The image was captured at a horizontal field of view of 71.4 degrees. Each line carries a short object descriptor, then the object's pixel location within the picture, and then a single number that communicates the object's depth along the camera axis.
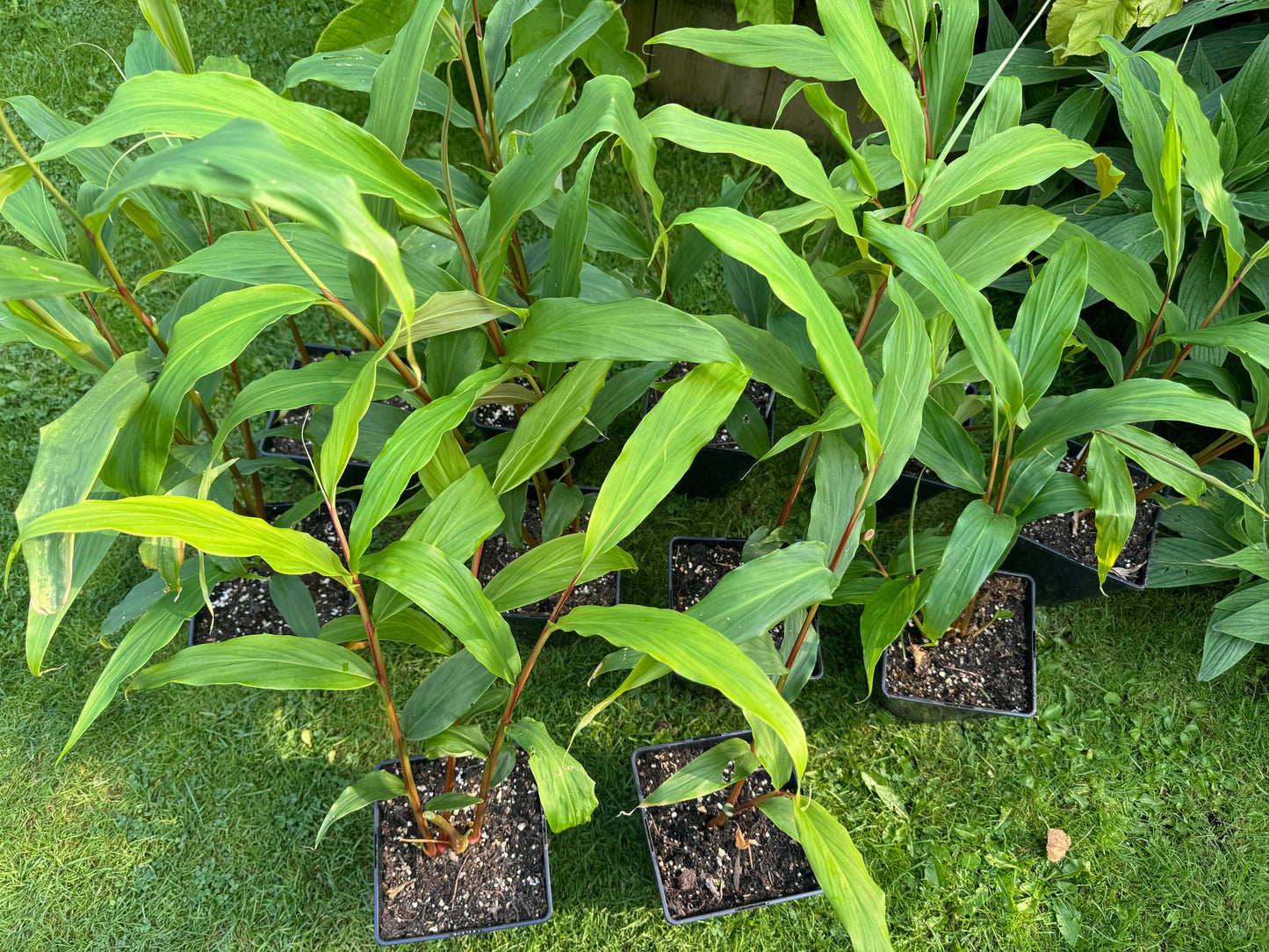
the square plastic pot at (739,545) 1.38
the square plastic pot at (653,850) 1.15
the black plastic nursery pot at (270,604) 1.38
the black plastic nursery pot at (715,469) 1.47
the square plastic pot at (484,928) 1.12
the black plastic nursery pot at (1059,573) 1.43
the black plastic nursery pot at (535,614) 1.32
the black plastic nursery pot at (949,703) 1.32
